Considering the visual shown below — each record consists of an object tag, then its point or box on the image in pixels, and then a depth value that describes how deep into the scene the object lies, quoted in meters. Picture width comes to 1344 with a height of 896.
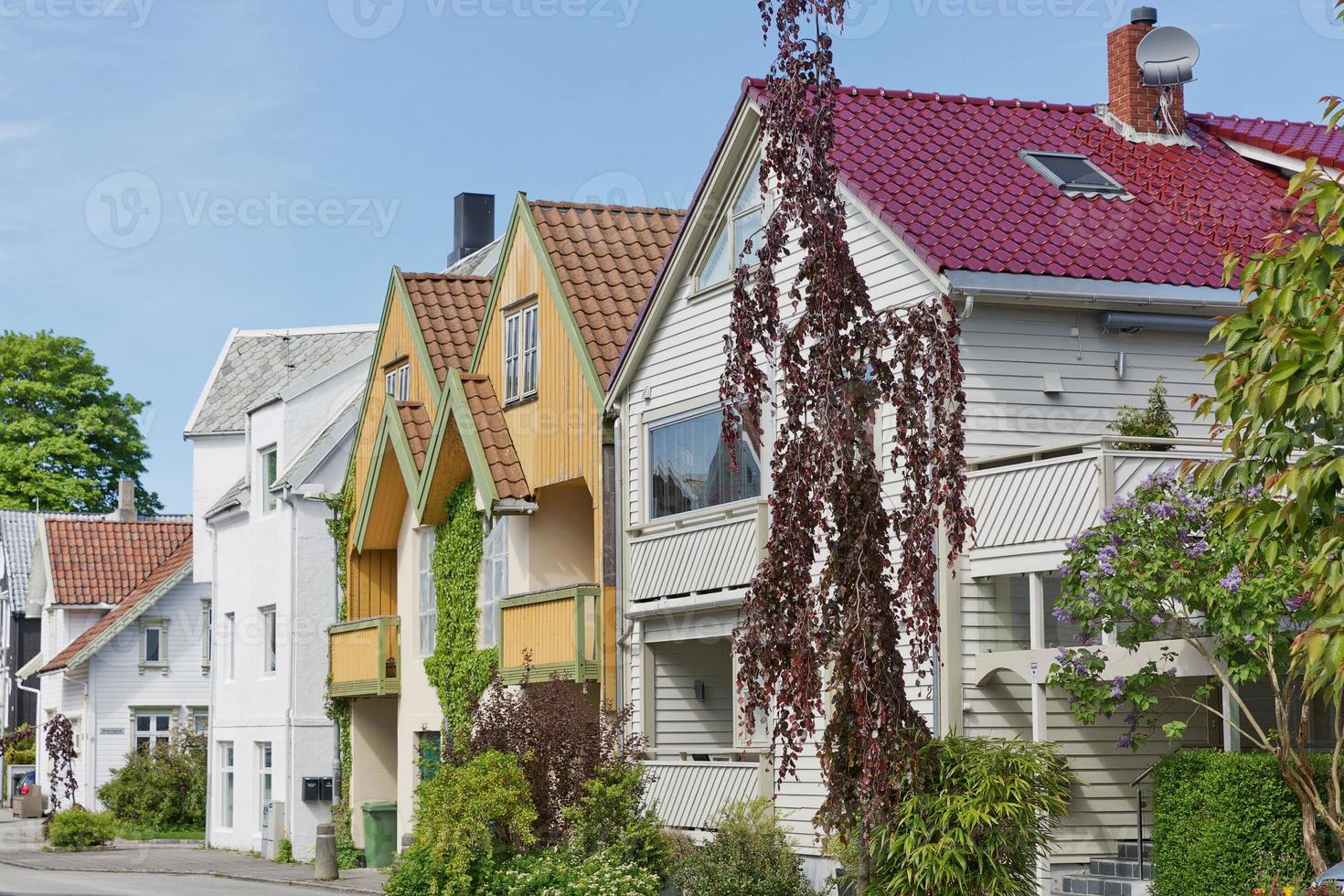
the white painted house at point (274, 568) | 33.66
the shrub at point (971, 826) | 14.23
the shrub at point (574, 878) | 19.09
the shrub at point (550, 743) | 20.72
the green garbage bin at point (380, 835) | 31.23
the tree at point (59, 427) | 61.88
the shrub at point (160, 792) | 44.72
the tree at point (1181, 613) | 15.16
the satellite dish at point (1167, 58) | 23.14
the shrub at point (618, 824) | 19.91
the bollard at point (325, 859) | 28.77
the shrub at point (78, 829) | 36.69
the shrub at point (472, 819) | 20.08
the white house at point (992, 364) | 18.48
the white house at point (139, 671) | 49.25
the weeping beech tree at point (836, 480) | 12.10
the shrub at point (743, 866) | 19.02
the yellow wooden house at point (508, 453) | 25.31
